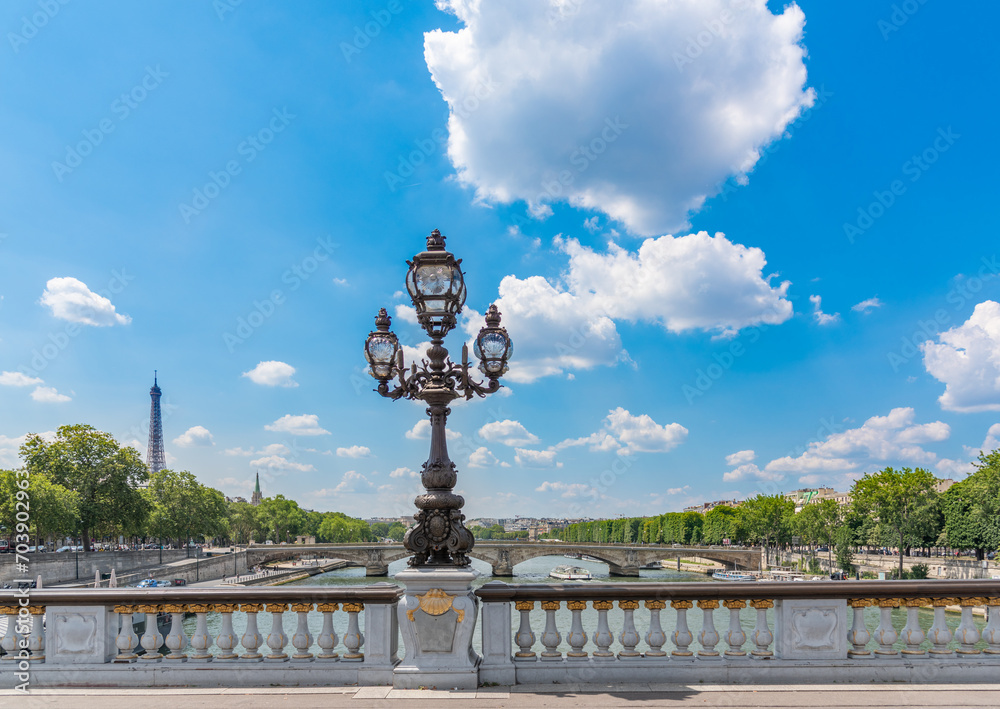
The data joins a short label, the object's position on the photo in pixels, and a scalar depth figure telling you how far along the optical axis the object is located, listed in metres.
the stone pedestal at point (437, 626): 6.88
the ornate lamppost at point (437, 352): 7.62
